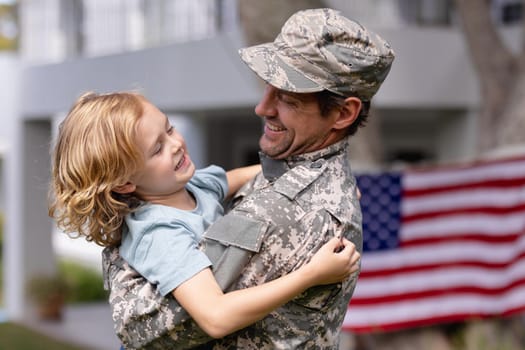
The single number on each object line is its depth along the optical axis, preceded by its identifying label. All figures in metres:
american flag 9.21
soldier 3.13
